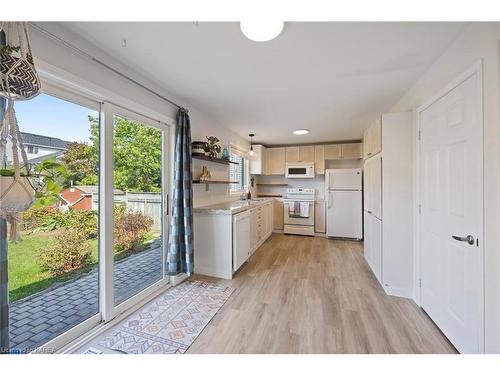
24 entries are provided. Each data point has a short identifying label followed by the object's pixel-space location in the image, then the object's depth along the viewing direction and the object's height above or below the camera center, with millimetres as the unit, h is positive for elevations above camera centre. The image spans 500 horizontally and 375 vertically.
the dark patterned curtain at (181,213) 2469 -298
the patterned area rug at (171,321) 1615 -1202
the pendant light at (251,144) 4724 +1116
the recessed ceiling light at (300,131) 4238 +1138
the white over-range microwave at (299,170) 5285 +441
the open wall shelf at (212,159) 2993 +441
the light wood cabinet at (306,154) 5406 +865
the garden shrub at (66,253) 1535 -502
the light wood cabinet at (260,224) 3742 -743
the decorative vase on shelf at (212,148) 3157 +614
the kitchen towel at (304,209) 5059 -516
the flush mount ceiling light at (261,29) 1276 +1010
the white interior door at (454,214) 1361 -202
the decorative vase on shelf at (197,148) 2918 +552
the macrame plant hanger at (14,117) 738 +258
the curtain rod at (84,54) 1319 +992
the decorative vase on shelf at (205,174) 3158 +202
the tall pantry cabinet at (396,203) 2316 -173
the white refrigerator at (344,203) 4676 -349
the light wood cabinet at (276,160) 5621 +730
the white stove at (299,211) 5086 -585
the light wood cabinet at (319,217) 5121 -717
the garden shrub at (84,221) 1661 -273
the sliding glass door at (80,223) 1407 -295
